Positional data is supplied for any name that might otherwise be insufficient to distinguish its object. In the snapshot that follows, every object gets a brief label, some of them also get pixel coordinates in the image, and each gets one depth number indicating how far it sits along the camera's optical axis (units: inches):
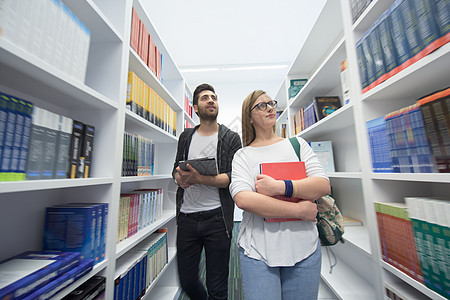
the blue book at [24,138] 21.5
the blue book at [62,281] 20.3
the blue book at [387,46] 31.9
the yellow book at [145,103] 50.4
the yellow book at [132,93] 44.4
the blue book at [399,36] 29.6
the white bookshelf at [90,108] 24.0
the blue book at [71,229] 29.3
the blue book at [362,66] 38.4
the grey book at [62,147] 26.0
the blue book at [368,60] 36.5
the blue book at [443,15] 23.8
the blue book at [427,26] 25.2
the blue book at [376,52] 34.2
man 45.9
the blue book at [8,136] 19.9
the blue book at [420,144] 26.9
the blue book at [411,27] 27.6
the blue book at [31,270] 18.6
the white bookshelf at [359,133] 30.6
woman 29.0
